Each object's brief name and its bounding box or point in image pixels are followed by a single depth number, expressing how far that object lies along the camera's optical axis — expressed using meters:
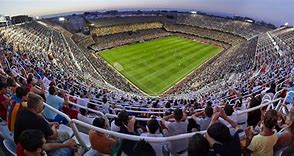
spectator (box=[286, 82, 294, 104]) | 4.36
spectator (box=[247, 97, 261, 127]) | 4.30
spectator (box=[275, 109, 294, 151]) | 2.91
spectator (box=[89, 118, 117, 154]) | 3.12
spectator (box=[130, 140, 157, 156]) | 2.66
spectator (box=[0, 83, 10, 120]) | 3.96
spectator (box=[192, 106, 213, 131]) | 4.06
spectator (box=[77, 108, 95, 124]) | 4.74
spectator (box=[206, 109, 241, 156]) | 2.55
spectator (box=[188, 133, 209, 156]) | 2.45
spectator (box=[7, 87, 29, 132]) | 3.31
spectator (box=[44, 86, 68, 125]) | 4.95
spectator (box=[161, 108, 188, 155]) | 3.92
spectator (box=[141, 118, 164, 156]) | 3.21
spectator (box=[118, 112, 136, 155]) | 3.50
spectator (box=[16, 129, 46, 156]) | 2.42
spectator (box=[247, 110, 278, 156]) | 2.79
